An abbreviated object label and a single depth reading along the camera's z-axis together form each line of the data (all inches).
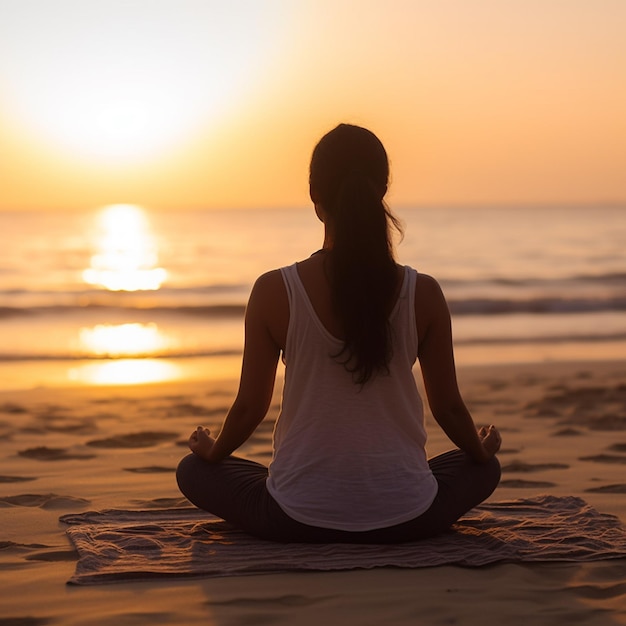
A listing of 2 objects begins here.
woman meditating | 128.0
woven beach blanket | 130.5
